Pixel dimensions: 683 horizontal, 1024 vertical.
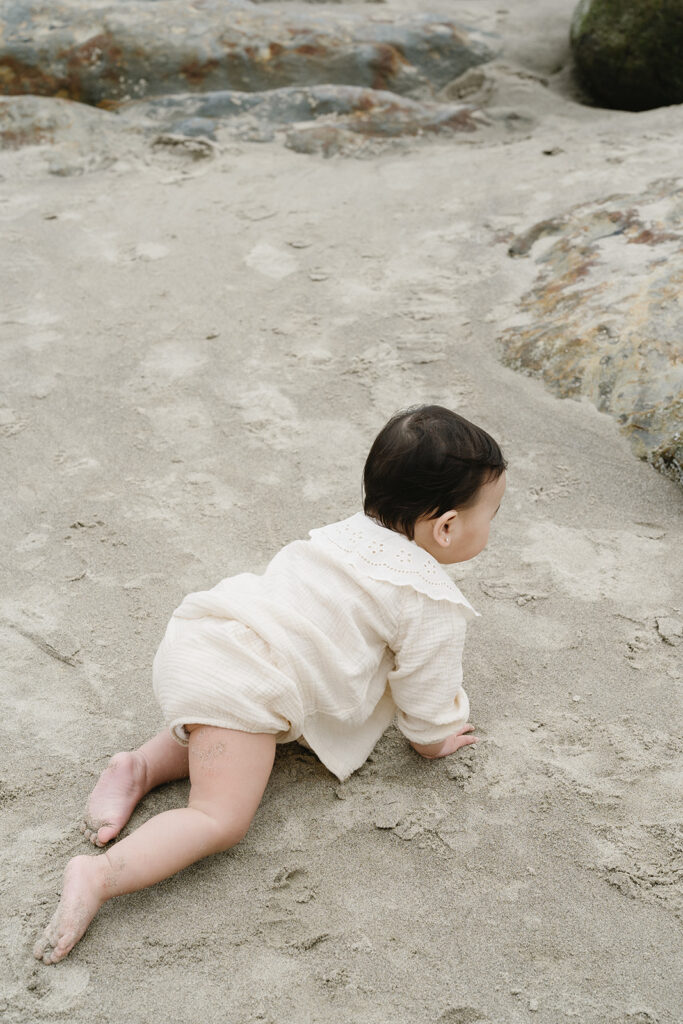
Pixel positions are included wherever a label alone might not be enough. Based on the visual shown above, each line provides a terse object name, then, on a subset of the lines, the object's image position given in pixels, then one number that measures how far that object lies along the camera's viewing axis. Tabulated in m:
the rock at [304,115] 4.50
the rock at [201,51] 4.69
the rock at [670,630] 1.96
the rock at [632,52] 4.66
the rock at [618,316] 2.60
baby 1.54
